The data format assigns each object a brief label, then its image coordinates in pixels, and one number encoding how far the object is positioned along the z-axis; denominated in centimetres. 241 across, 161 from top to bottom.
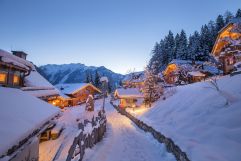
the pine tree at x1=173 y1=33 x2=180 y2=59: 8317
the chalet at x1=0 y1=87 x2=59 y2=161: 543
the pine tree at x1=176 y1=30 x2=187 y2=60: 7600
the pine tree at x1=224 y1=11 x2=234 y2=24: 8069
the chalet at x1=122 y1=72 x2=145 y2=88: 7425
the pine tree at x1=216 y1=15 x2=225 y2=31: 7769
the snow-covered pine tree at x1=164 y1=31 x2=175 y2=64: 8431
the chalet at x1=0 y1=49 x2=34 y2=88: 1248
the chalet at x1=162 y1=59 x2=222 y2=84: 4455
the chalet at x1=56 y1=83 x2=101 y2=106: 5709
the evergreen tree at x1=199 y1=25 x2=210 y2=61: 7244
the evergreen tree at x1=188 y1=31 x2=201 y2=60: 7244
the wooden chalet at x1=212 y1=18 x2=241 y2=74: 3004
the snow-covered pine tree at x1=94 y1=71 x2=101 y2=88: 9534
